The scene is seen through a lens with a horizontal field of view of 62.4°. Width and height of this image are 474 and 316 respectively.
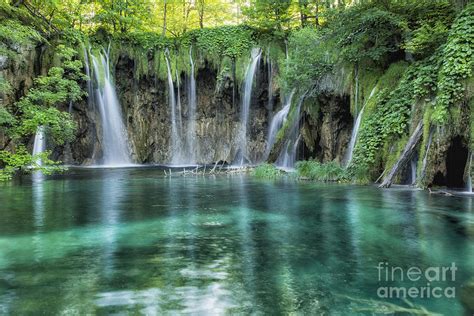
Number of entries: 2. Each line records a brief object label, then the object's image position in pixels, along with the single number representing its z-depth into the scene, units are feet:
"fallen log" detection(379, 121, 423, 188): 37.19
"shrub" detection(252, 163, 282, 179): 53.66
